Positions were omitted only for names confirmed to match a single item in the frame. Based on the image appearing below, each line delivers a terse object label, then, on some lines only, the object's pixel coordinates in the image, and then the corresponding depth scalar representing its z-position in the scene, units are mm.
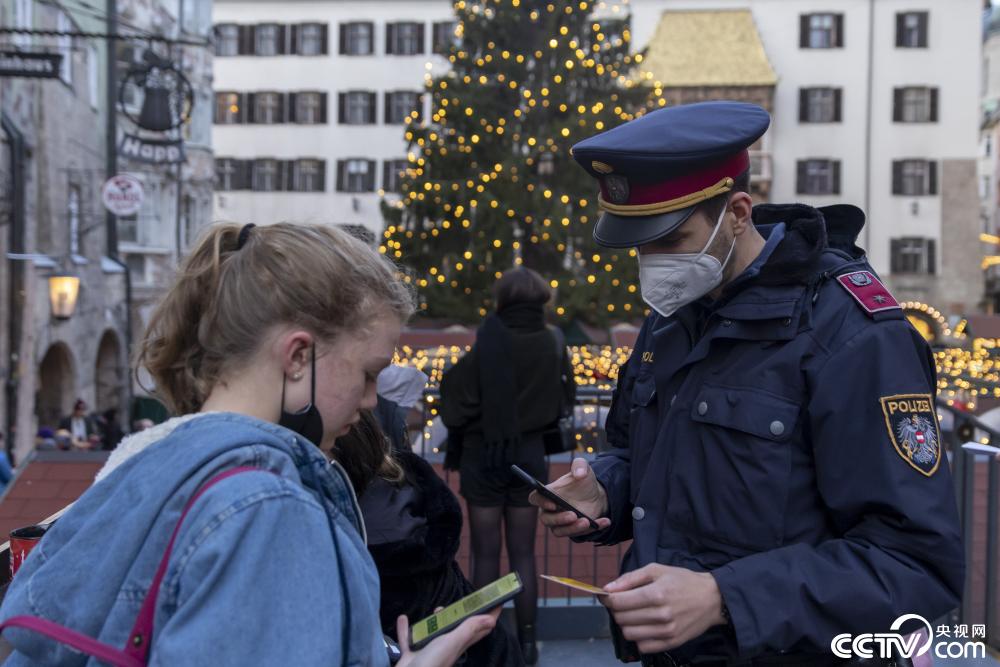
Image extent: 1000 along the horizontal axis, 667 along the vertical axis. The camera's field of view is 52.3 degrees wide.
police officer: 2000
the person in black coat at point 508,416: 5379
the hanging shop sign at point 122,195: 19281
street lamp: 16469
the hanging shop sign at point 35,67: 11266
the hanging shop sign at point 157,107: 16109
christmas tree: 22125
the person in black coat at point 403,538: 2461
